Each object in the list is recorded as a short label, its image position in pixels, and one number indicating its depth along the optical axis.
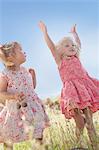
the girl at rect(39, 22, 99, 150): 5.80
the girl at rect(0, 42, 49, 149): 5.13
